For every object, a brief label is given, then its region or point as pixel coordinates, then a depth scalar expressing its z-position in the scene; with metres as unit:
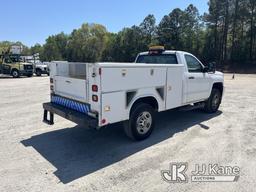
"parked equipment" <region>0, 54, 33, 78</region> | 20.61
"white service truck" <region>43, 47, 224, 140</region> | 3.64
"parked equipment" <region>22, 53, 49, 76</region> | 23.39
